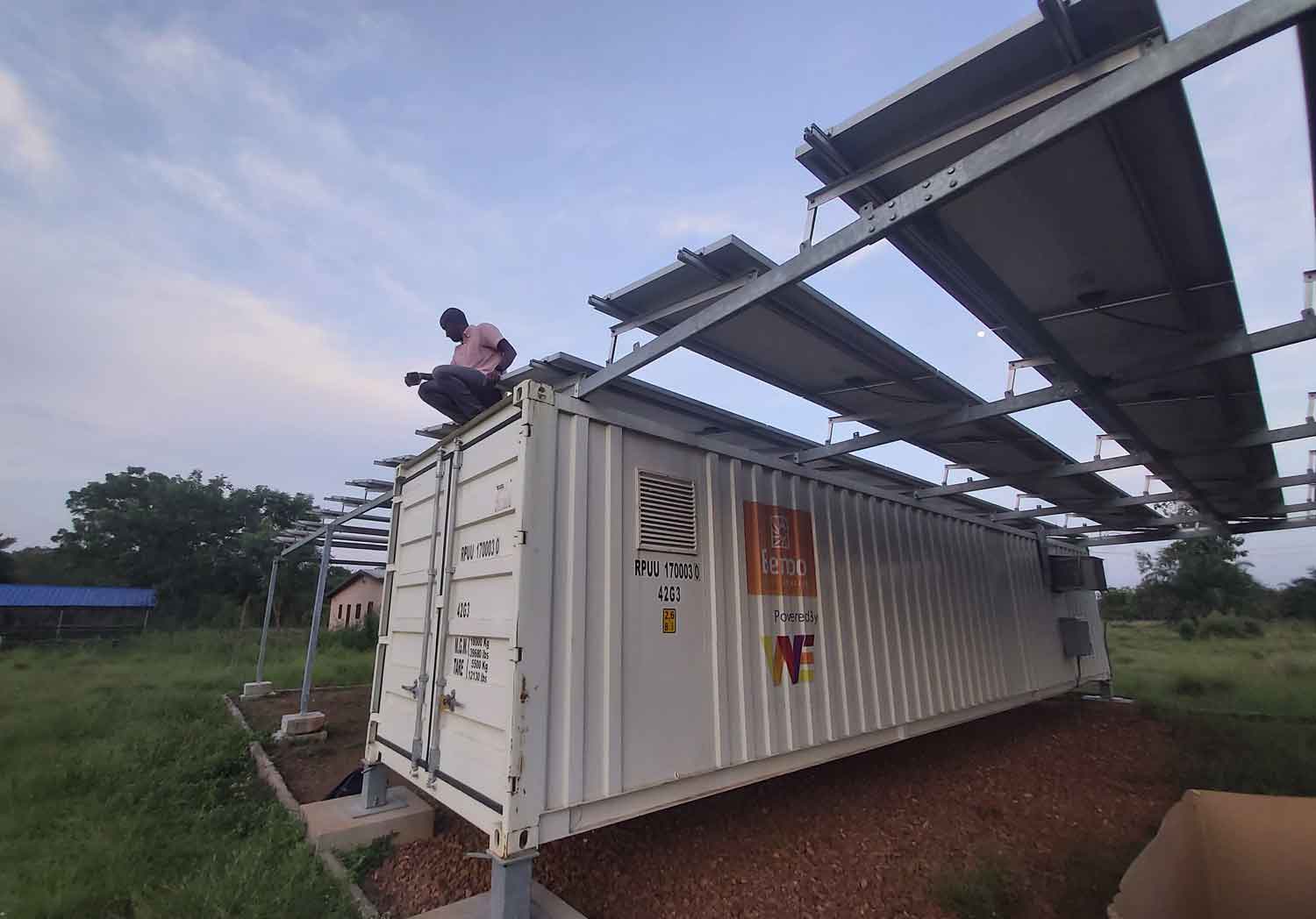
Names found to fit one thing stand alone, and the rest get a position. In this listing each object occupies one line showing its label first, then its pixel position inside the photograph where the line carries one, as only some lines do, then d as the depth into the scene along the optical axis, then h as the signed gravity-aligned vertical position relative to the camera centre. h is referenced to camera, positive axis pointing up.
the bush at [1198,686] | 12.32 -1.65
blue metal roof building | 26.08 +0.71
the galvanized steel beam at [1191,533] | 9.51 +1.16
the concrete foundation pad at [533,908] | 3.36 -1.64
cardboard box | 2.86 -1.20
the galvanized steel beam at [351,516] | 6.99 +1.23
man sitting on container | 4.29 +1.62
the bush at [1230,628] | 25.12 -1.04
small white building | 30.74 +0.68
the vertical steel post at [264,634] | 10.85 -0.41
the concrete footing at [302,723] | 7.91 -1.44
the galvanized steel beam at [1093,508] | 8.25 +1.38
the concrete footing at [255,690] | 10.99 -1.39
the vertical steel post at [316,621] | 8.39 -0.14
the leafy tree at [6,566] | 33.41 +2.56
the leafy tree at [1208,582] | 30.42 +1.06
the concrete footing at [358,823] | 4.38 -1.54
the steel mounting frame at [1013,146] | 1.93 +1.72
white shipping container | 3.20 -0.09
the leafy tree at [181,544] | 31.31 +3.63
